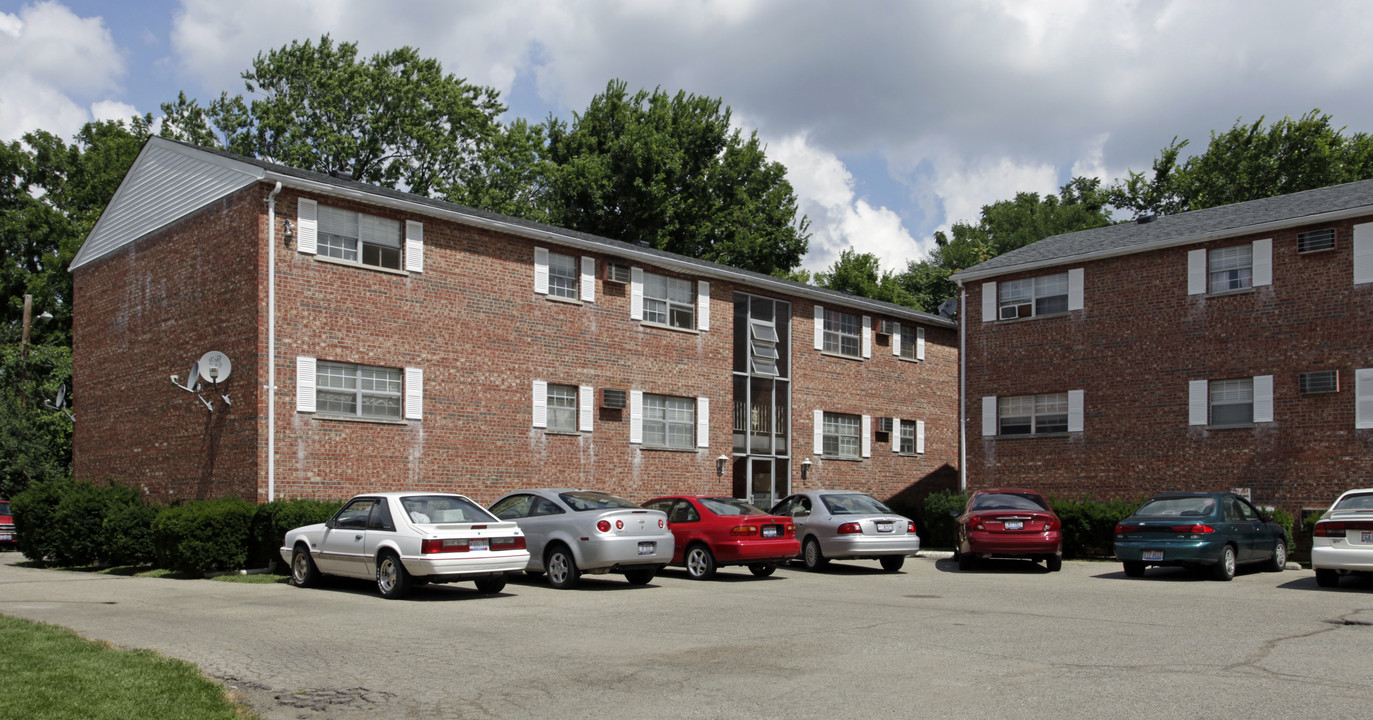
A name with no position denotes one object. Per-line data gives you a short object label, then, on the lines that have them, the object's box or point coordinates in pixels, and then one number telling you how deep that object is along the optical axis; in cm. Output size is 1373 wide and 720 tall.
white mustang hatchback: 1367
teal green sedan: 1677
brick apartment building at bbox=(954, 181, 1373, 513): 2264
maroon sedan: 1888
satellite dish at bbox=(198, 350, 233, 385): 1956
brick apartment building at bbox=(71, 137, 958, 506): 1977
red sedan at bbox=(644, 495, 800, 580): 1700
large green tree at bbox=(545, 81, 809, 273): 4466
